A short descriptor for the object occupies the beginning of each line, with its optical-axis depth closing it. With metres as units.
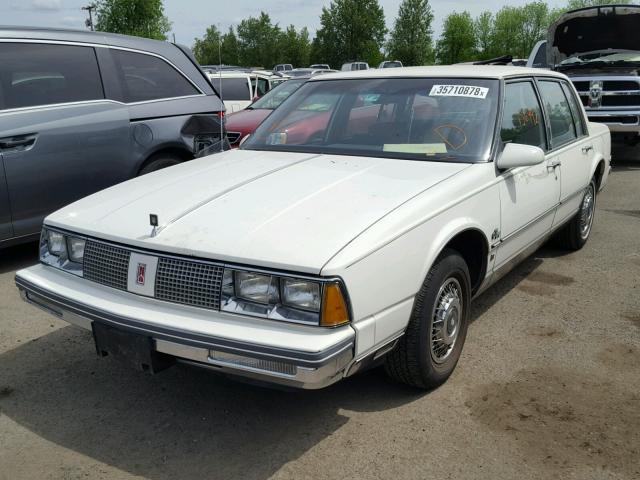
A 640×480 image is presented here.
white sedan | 2.52
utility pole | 39.30
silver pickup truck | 9.98
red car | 8.73
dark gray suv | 5.00
